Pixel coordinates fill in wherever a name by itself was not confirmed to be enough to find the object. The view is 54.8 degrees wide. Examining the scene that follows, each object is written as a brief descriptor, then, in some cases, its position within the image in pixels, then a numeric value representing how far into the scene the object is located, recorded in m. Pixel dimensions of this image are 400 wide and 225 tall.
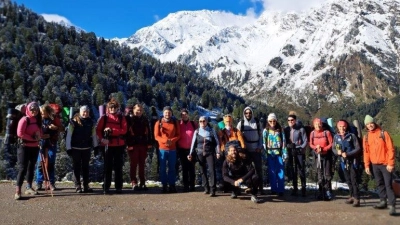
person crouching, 12.05
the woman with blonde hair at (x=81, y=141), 12.94
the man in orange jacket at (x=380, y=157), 10.91
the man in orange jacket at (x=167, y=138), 13.60
